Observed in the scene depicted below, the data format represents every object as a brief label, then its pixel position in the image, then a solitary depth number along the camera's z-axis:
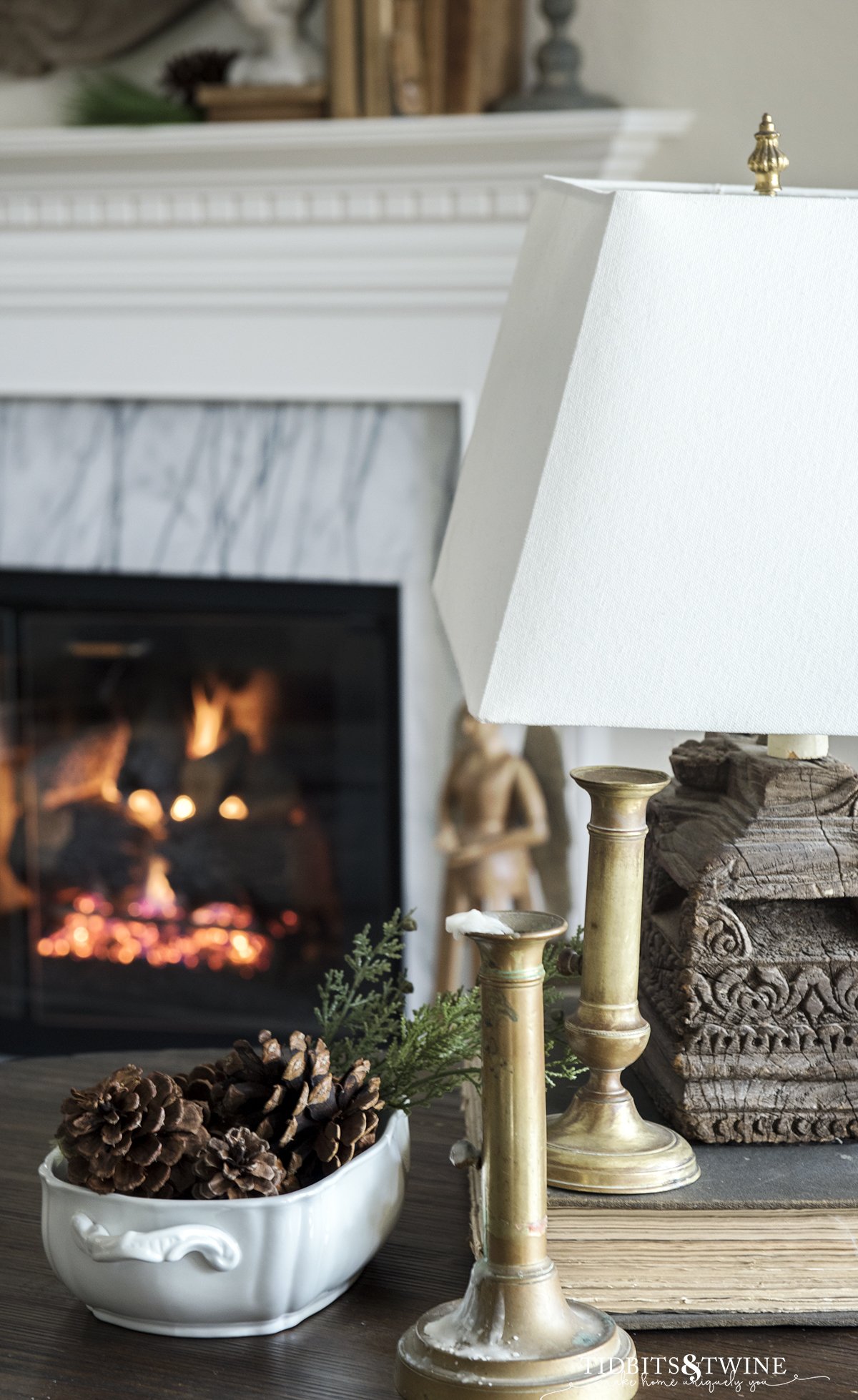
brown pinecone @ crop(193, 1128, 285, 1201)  1.46
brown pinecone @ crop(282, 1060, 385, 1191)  1.49
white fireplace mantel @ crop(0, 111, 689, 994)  3.22
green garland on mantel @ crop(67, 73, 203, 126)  3.33
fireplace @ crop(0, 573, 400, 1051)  3.71
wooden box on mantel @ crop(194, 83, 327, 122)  3.23
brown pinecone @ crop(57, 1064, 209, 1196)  1.46
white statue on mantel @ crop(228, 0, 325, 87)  3.24
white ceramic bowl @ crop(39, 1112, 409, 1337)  1.45
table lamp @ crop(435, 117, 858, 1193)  1.33
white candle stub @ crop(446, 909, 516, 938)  1.39
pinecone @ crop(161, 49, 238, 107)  3.35
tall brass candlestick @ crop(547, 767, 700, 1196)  1.53
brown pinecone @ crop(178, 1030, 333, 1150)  1.50
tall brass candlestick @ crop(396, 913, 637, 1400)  1.39
